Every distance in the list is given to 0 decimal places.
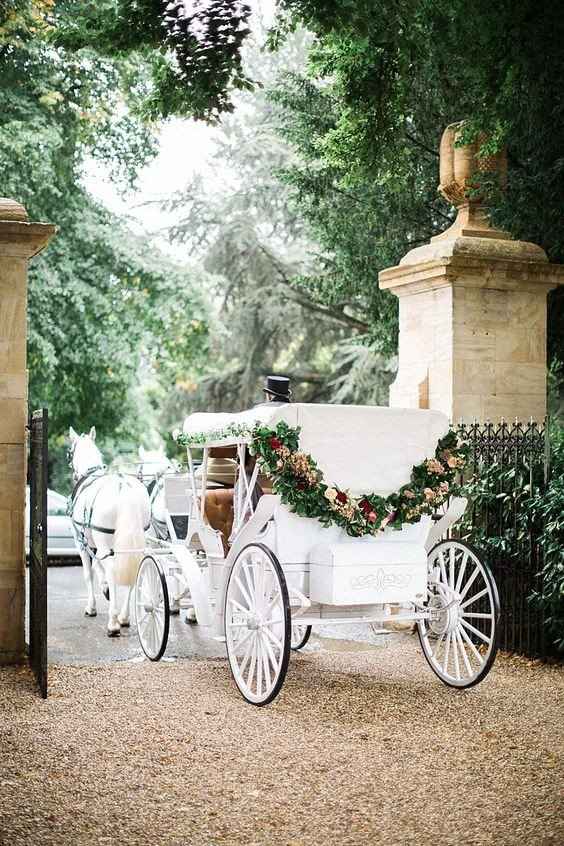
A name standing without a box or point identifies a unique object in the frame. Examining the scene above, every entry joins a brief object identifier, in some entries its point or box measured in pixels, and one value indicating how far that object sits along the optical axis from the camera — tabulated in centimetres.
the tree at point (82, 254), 1759
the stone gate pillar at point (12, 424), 855
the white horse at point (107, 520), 985
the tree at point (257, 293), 2338
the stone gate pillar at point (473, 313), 1046
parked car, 1838
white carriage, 725
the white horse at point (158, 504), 1244
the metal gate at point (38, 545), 748
